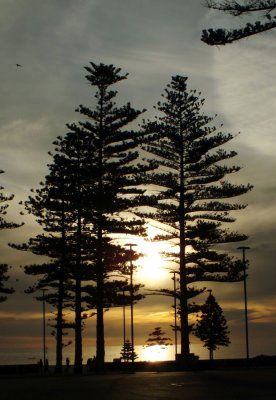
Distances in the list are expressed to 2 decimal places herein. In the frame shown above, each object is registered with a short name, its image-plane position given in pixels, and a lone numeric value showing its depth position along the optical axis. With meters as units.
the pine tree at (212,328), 85.31
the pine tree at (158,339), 114.76
